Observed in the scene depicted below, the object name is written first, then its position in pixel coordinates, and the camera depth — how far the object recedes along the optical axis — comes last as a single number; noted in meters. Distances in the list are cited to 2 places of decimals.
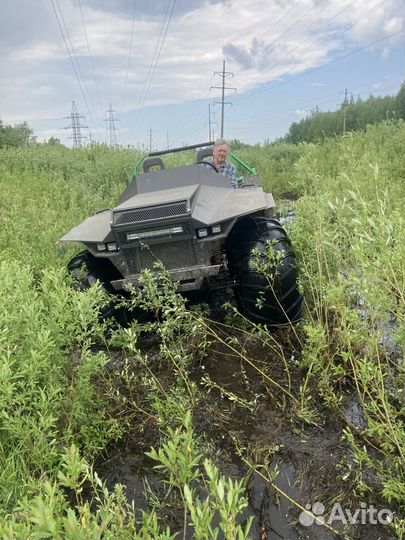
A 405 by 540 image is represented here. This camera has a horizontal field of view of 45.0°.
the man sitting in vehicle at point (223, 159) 6.11
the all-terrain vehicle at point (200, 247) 3.69
